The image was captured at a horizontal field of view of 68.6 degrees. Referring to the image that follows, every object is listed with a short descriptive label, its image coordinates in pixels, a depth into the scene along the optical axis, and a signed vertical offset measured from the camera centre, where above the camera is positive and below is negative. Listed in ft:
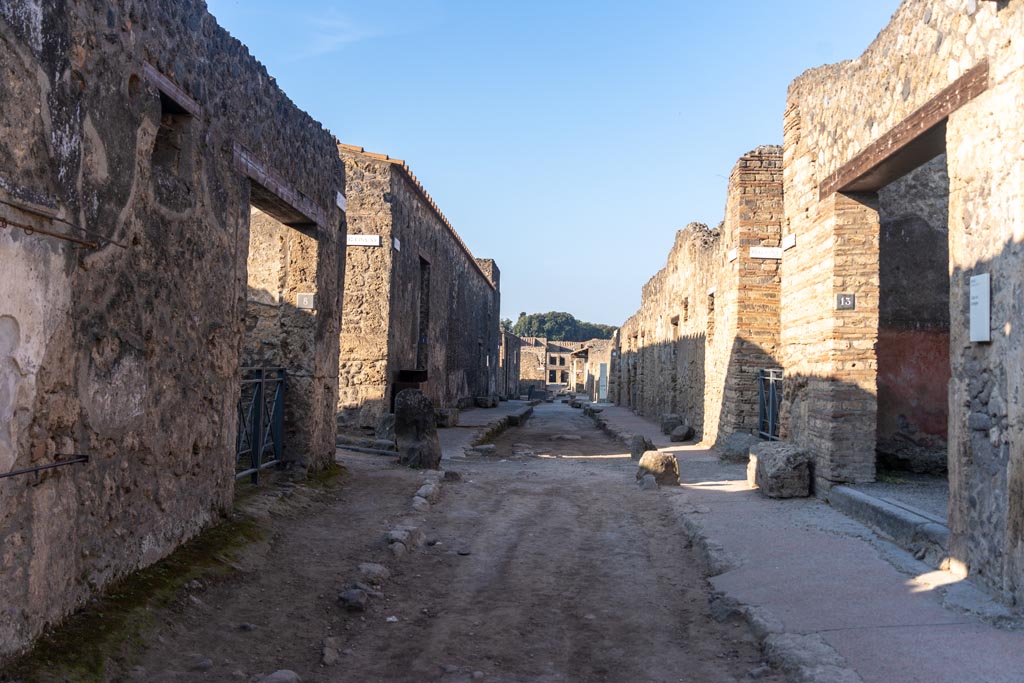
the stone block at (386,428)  36.58 -2.19
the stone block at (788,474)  22.30 -2.23
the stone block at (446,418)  50.98 -2.20
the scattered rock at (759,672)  10.85 -3.98
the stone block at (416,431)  29.35 -1.87
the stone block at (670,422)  47.42 -1.79
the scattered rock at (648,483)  26.00 -3.11
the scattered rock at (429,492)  23.20 -3.35
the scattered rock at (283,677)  10.34 -4.12
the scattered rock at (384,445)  33.71 -2.78
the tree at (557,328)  270.46 +22.65
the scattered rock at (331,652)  11.51 -4.25
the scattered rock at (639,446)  37.30 -2.65
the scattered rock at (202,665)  10.59 -4.08
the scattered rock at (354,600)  13.78 -4.02
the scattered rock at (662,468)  26.68 -2.66
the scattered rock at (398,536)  17.80 -3.64
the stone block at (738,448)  31.45 -2.13
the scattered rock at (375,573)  15.29 -3.92
